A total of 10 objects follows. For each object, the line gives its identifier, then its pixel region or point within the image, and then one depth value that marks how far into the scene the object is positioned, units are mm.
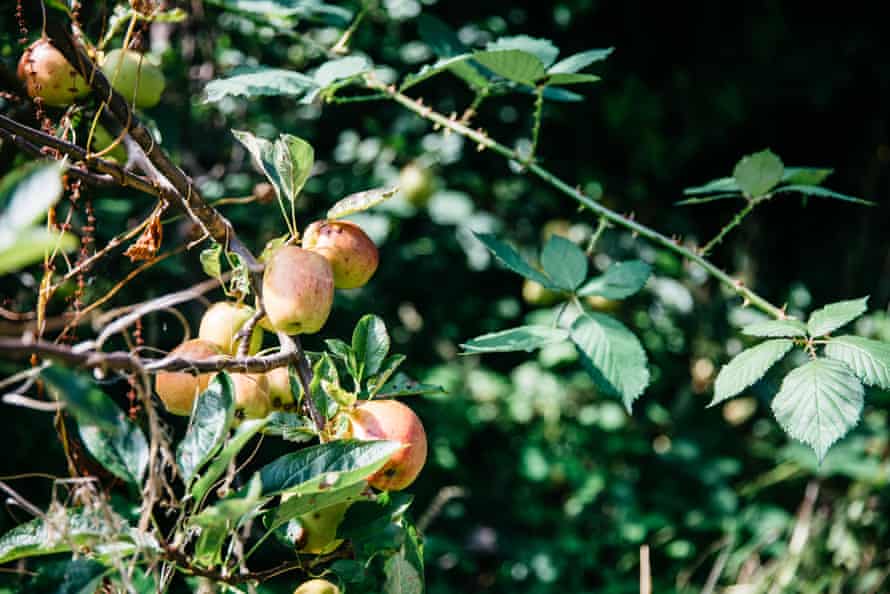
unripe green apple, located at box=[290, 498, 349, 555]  649
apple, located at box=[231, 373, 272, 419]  670
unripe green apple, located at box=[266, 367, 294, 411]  709
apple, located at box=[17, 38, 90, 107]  794
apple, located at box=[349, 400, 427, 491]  638
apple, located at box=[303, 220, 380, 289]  717
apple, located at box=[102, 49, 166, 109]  901
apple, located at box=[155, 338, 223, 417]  647
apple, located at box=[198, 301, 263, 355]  683
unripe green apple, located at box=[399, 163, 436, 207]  1888
